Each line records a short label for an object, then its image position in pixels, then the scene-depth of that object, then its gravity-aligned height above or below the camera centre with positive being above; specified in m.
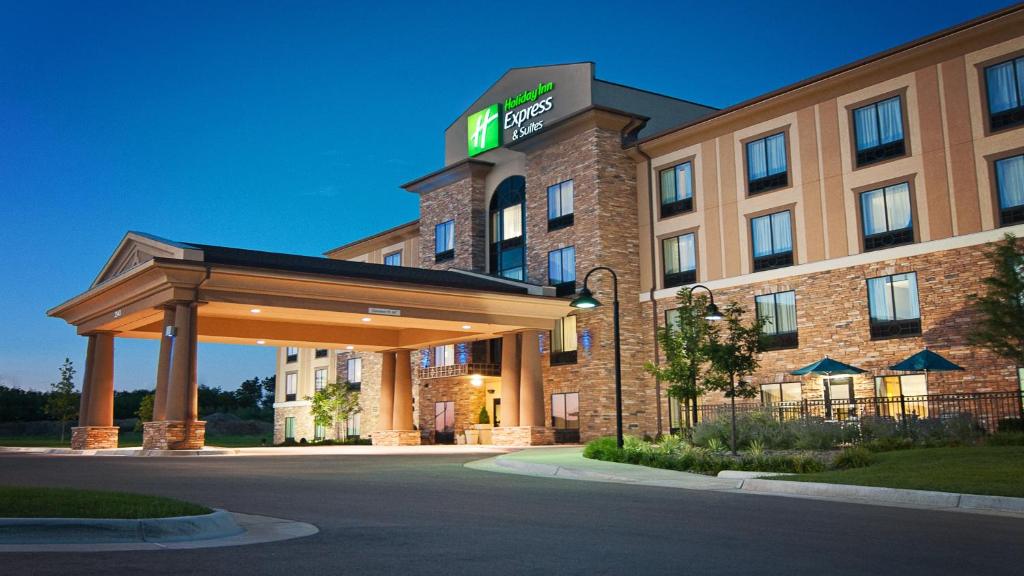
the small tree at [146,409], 63.16 +1.24
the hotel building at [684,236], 29.42 +7.29
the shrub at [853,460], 19.16 -0.91
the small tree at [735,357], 24.31 +1.68
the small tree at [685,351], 27.05 +2.08
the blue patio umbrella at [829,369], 29.83 +1.62
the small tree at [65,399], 56.50 +1.81
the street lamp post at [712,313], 25.38 +3.01
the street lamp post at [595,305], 24.05 +3.23
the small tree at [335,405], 55.69 +1.21
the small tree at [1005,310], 23.84 +2.82
